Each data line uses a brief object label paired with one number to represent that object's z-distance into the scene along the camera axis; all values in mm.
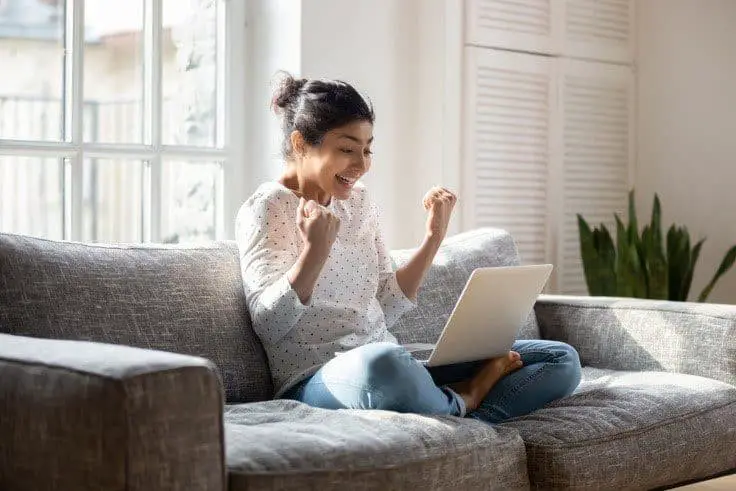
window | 3305
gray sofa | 1803
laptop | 2498
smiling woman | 2420
